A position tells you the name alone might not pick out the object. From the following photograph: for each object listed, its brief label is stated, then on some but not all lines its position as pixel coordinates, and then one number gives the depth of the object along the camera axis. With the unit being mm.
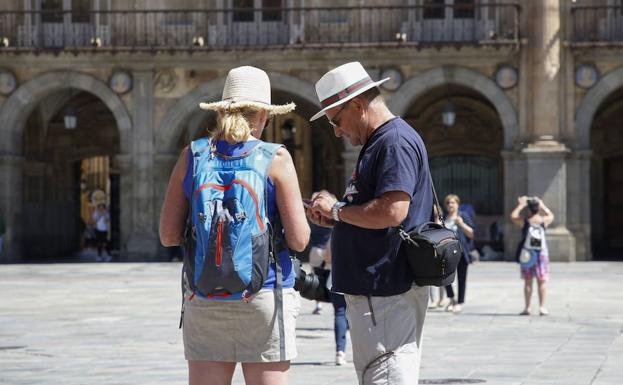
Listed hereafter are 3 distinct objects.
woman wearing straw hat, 6191
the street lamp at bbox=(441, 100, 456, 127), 34688
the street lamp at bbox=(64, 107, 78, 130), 36125
